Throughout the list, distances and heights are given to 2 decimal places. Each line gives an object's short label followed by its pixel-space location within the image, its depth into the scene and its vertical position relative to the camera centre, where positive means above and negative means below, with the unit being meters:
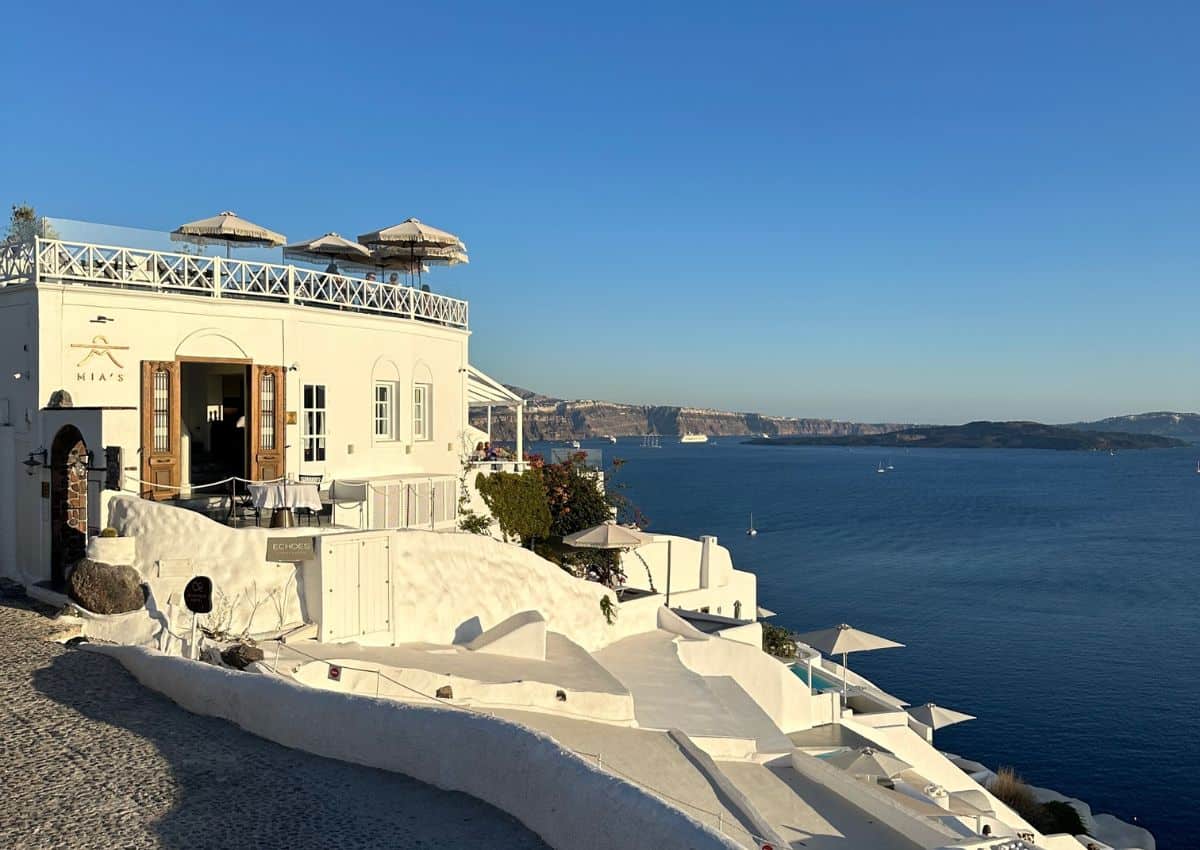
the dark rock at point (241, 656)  10.94 -2.65
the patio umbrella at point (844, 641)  25.64 -6.00
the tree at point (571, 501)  23.53 -1.73
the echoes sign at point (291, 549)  13.41 -1.66
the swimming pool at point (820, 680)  23.58 -6.49
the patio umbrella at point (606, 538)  20.72 -2.39
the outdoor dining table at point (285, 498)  14.27 -0.96
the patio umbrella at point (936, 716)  27.91 -8.86
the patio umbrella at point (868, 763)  17.91 -6.62
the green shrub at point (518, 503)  21.70 -1.67
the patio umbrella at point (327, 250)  21.62 +4.52
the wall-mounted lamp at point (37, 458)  14.62 -0.32
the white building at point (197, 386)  14.61 +0.96
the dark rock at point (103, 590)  12.51 -2.09
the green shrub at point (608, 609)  19.17 -3.72
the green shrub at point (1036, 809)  23.25 -9.92
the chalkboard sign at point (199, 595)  11.33 -1.97
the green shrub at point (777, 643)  23.92 -5.58
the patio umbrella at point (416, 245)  22.09 +4.77
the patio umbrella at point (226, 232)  18.67 +4.25
